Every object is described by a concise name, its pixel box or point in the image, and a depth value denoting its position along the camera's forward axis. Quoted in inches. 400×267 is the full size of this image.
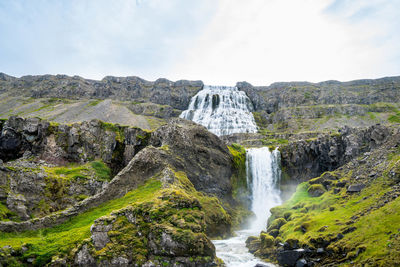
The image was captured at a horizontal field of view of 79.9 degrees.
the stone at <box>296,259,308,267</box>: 727.7
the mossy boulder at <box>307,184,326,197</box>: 1239.5
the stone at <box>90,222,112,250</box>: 618.8
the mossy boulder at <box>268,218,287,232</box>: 1147.5
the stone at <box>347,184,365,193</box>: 993.5
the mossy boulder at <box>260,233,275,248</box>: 976.3
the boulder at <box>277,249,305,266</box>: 779.4
